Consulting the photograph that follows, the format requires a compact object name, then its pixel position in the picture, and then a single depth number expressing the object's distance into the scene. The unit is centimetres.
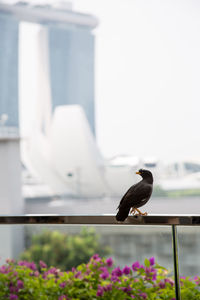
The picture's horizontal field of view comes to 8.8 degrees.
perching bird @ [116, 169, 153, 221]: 508
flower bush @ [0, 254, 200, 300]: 527
